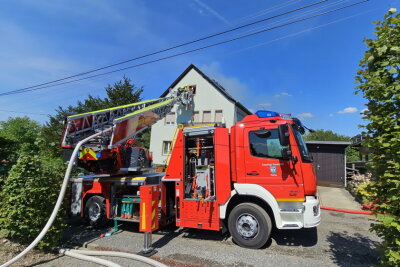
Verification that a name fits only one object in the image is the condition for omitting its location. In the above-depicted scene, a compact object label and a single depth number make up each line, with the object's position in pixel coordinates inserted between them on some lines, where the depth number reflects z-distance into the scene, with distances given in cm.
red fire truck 534
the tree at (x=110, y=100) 2969
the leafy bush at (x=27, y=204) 510
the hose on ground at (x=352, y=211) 915
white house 2231
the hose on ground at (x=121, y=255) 459
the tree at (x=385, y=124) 271
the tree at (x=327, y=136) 7886
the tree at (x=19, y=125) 4793
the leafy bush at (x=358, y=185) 1120
